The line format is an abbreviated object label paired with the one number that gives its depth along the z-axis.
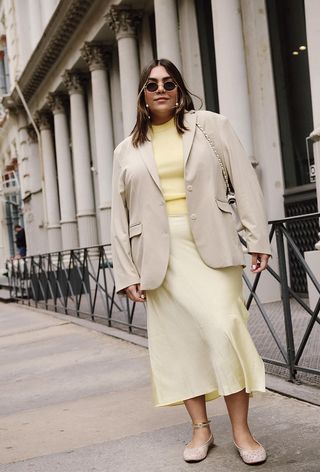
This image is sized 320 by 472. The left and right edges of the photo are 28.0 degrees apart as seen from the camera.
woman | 3.22
